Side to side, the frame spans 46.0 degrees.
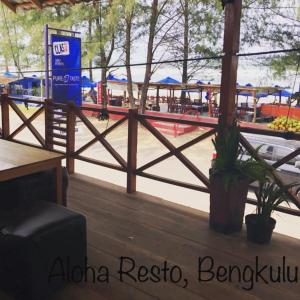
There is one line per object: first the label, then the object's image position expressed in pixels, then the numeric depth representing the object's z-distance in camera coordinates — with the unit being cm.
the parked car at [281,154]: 582
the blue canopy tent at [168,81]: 1480
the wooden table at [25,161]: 211
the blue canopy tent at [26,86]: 2134
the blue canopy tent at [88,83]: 1987
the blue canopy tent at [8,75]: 2188
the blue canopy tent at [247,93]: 1383
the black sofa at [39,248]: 175
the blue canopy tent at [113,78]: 1680
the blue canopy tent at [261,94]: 1537
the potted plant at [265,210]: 258
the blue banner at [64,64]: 733
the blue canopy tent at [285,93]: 1701
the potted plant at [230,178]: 265
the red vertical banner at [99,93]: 1700
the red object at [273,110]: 1450
